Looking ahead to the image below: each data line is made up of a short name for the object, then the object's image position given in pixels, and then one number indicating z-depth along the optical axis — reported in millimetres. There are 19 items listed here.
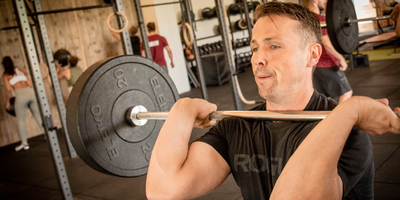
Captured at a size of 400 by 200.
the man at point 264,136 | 989
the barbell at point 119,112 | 1358
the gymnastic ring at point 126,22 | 2446
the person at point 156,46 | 5621
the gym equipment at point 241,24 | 8236
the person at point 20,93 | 4656
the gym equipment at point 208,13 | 8047
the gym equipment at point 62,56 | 5352
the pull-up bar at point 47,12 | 2691
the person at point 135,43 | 5020
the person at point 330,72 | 2857
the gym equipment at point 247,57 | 8431
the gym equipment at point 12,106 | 4906
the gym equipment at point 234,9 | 8445
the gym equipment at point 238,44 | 8391
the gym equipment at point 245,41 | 8507
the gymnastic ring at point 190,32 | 3539
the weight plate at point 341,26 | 2068
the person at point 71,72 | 5008
